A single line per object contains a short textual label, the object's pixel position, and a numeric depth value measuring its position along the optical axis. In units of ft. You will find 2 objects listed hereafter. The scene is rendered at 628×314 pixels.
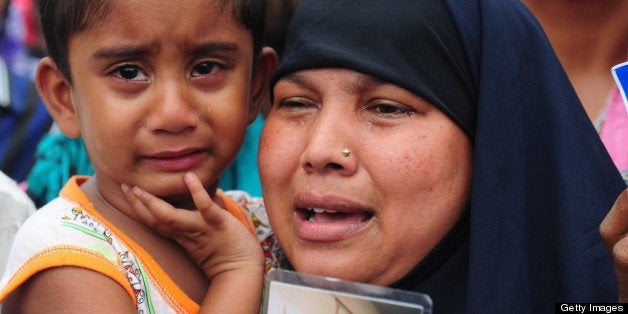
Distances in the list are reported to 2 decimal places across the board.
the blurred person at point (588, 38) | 11.55
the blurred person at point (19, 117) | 12.75
